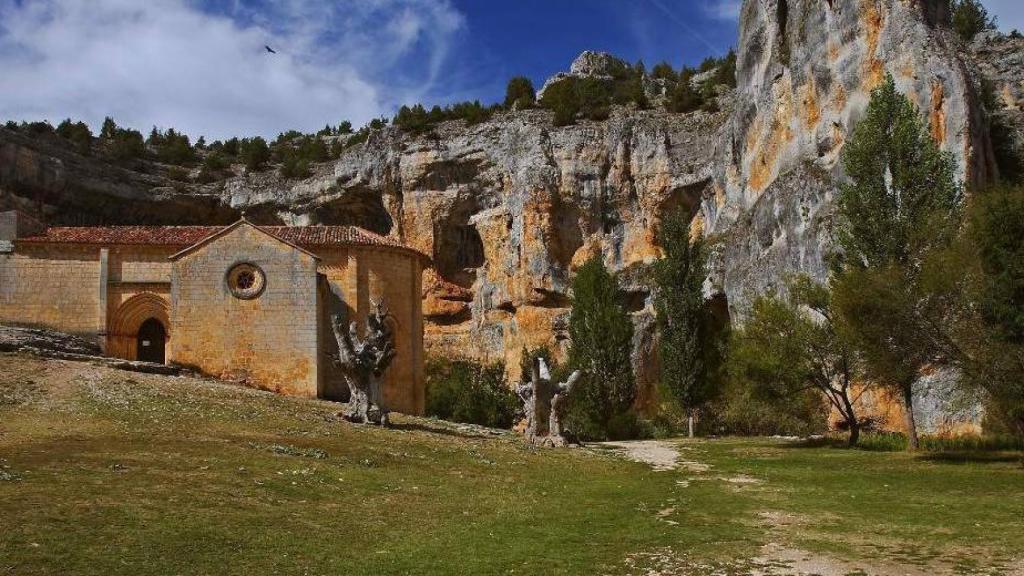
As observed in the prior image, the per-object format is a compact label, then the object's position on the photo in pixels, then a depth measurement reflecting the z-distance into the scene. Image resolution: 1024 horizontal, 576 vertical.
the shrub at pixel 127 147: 66.88
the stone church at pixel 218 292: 35.00
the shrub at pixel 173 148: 71.88
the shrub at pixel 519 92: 71.91
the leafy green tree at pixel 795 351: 31.17
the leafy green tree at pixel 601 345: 46.59
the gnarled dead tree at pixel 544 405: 29.44
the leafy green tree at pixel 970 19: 58.08
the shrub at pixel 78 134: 63.72
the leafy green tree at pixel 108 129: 74.25
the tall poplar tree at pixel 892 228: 24.03
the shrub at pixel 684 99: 65.88
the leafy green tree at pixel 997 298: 21.41
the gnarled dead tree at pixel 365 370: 27.34
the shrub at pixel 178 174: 68.62
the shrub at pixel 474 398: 53.78
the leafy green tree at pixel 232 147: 79.06
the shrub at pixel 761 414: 33.59
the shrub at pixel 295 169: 70.38
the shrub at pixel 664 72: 77.03
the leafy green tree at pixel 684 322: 43.31
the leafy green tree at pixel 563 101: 65.87
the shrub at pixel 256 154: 74.88
